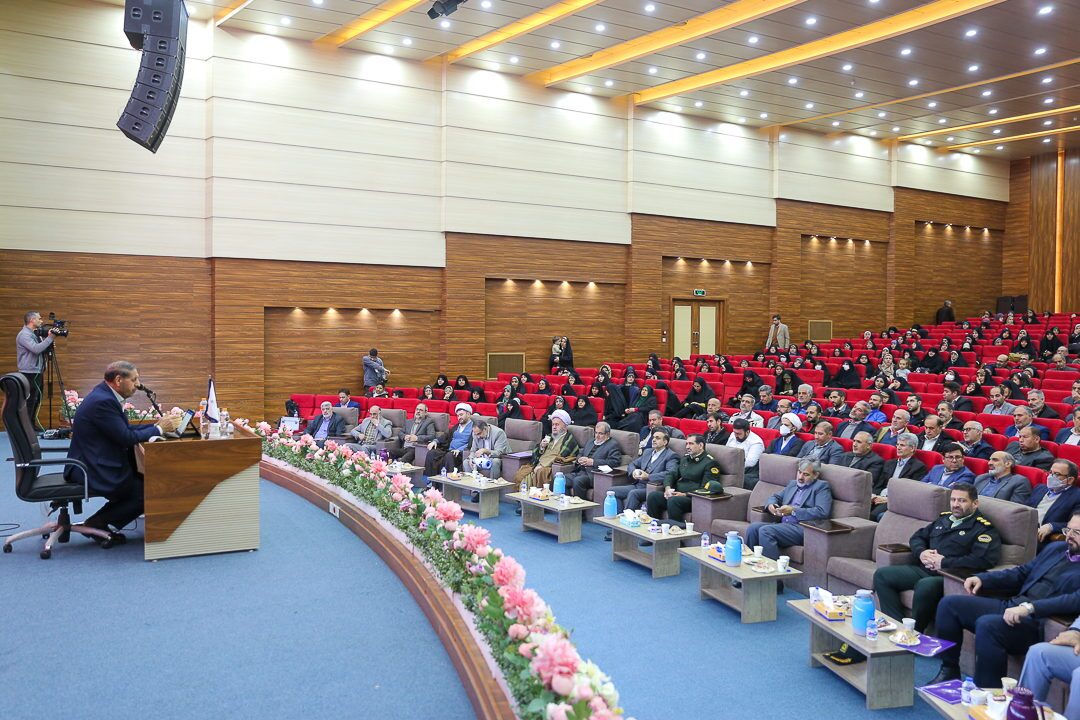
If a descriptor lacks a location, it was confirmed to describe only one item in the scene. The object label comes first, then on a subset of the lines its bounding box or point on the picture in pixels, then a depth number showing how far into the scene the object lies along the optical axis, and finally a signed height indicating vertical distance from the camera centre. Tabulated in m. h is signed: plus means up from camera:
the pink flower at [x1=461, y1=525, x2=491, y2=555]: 3.95 -0.96
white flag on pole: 6.06 -0.55
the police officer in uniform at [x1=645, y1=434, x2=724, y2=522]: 6.62 -1.14
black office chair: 5.07 -0.86
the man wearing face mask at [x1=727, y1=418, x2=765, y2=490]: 7.49 -0.94
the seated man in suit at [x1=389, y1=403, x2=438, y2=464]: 9.62 -1.16
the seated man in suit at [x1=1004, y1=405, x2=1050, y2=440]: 7.00 -0.64
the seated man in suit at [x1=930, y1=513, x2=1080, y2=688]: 3.64 -1.21
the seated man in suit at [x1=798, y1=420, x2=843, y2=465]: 6.63 -0.86
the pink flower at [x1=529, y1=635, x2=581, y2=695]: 2.49 -0.98
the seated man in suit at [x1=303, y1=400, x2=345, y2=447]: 10.80 -1.15
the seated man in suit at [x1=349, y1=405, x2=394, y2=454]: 10.05 -1.13
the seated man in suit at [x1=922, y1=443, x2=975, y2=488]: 5.54 -0.85
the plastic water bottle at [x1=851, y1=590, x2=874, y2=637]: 3.86 -1.27
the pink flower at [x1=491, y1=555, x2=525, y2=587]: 3.31 -0.95
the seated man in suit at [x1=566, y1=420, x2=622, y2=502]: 7.77 -1.12
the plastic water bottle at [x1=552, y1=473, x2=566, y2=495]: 7.28 -1.29
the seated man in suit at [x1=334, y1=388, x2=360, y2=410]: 11.34 -0.84
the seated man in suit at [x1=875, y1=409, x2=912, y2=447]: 7.11 -0.75
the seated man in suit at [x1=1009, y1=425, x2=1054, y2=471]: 5.89 -0.77
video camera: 9.56 +0.07
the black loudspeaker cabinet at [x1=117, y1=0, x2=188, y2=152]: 7.33 +2.46
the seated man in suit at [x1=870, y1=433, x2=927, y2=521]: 6.09 -0.90
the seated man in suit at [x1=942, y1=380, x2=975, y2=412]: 8.88 -0.63
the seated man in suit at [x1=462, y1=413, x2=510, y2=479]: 8.64 -1.11
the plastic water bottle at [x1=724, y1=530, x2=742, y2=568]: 4.91 -1.25
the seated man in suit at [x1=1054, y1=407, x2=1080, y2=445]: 6.54 -0.73
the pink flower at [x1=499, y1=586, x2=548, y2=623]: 3.08 -0.99
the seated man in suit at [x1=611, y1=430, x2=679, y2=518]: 7.00 -1.14
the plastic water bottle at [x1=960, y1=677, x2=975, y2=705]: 3.10 -1.30
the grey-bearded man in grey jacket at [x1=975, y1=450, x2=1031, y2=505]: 5.22 -0.89
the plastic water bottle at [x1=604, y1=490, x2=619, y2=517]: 6.36 -1.27
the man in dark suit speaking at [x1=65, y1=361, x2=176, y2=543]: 5.25 -0.67
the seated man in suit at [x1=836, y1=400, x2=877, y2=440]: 7.78 -0.75
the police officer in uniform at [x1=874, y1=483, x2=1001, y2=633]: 4.32 -1.14
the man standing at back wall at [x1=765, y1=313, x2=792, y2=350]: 17.58 +0.13
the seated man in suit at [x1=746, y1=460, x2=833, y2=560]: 5.42 -1.14
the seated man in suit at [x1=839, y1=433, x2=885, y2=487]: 6.38 -0.90
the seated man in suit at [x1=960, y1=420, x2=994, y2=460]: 6.49 -0.80
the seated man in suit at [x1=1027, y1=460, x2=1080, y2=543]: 4.70 -0.90
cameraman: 9.62 -0.16
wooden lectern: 5.16 -1.02
